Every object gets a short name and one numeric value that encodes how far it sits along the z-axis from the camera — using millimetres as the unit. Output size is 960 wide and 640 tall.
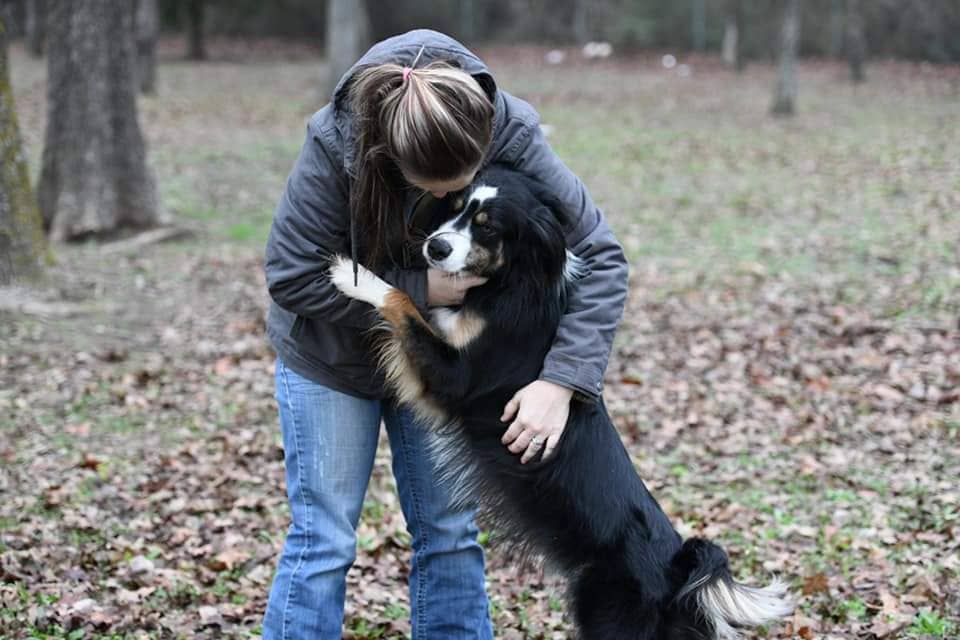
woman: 2891
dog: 3076
